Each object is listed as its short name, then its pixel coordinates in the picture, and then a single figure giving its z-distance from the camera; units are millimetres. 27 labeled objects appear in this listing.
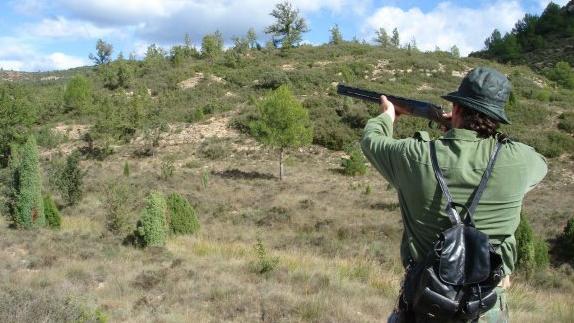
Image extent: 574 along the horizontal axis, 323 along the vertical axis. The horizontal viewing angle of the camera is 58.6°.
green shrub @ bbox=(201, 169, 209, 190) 21950
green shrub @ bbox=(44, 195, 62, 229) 12578
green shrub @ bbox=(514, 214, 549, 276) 10305
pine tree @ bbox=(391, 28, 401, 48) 67875
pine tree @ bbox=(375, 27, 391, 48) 67062
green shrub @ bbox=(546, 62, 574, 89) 43250
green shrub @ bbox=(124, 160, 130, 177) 24162
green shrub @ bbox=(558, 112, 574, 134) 29891
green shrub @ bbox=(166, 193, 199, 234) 12820
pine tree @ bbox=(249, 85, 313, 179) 25625
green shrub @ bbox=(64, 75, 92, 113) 39125
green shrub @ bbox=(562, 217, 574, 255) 12523
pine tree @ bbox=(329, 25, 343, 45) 59625
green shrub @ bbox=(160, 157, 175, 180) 23372
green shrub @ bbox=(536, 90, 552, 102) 36256
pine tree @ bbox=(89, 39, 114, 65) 69125
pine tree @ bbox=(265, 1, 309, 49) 57978
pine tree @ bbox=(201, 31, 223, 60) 52028
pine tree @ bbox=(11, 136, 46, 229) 11906
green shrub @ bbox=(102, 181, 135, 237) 12047
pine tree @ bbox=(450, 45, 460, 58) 56234
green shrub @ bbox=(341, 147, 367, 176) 25500
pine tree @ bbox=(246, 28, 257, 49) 57938
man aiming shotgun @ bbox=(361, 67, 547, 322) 1870
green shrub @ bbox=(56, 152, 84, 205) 16844
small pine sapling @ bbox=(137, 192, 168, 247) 10398
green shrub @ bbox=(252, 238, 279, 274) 7660
